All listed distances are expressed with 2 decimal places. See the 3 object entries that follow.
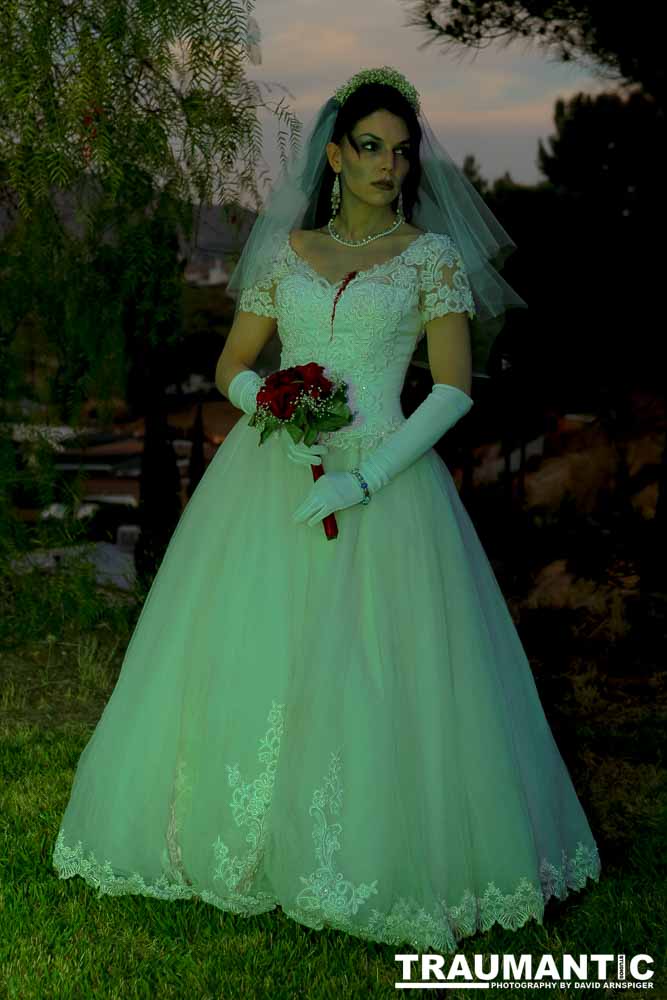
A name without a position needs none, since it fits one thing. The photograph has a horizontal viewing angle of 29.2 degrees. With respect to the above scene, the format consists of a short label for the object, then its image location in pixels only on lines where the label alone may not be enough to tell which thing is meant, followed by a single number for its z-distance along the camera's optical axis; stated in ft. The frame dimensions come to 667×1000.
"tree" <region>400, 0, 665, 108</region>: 20.36
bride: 10.22
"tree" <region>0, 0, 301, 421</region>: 15.66
